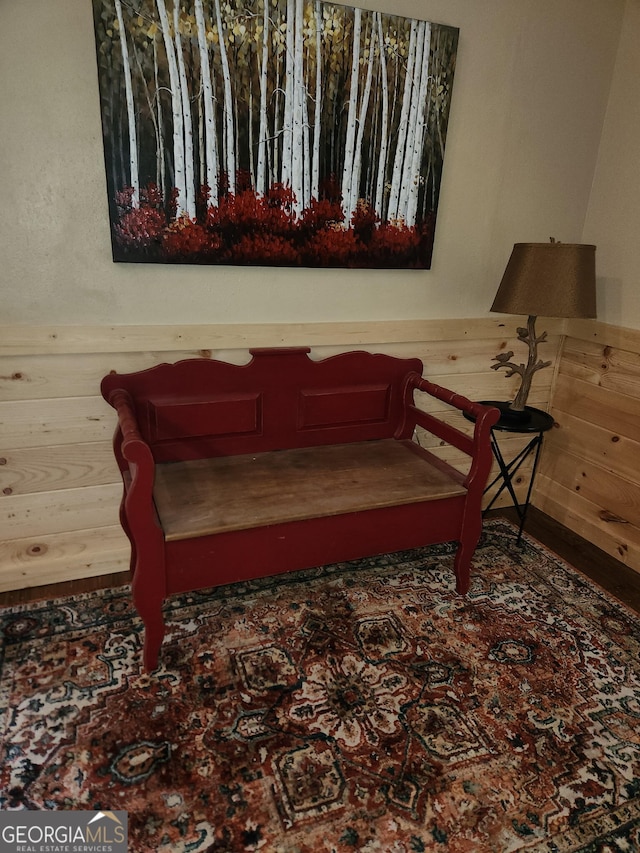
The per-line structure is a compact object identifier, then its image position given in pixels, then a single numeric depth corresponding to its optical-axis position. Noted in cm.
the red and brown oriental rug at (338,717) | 129
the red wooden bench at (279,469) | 163
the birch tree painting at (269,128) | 168
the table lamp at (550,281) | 200
